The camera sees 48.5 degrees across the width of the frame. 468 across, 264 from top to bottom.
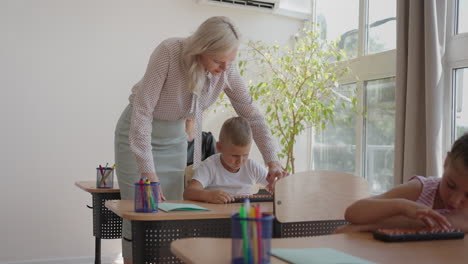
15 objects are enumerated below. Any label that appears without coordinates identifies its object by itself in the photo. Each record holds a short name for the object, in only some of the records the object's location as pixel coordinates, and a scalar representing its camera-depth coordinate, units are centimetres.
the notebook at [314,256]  105
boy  253
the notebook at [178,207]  194
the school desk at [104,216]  329
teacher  220
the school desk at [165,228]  185
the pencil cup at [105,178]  334
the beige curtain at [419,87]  327
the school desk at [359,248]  109
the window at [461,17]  336
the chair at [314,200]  197
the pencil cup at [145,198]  186
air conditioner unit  489
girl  141
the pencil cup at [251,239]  95
